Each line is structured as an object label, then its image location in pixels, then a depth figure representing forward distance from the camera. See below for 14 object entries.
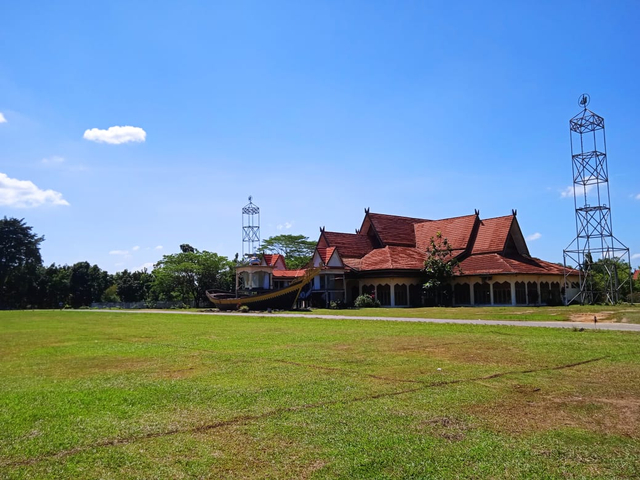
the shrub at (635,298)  37.70
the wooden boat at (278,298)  39.92
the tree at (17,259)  68.56
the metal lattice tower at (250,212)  46.88
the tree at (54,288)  71.88
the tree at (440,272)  41.94
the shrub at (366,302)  43.09
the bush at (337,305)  42.50
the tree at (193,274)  59.84
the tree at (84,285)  74.06
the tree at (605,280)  34.78
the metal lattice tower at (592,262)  34.81
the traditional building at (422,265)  40.03
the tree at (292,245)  77.62
